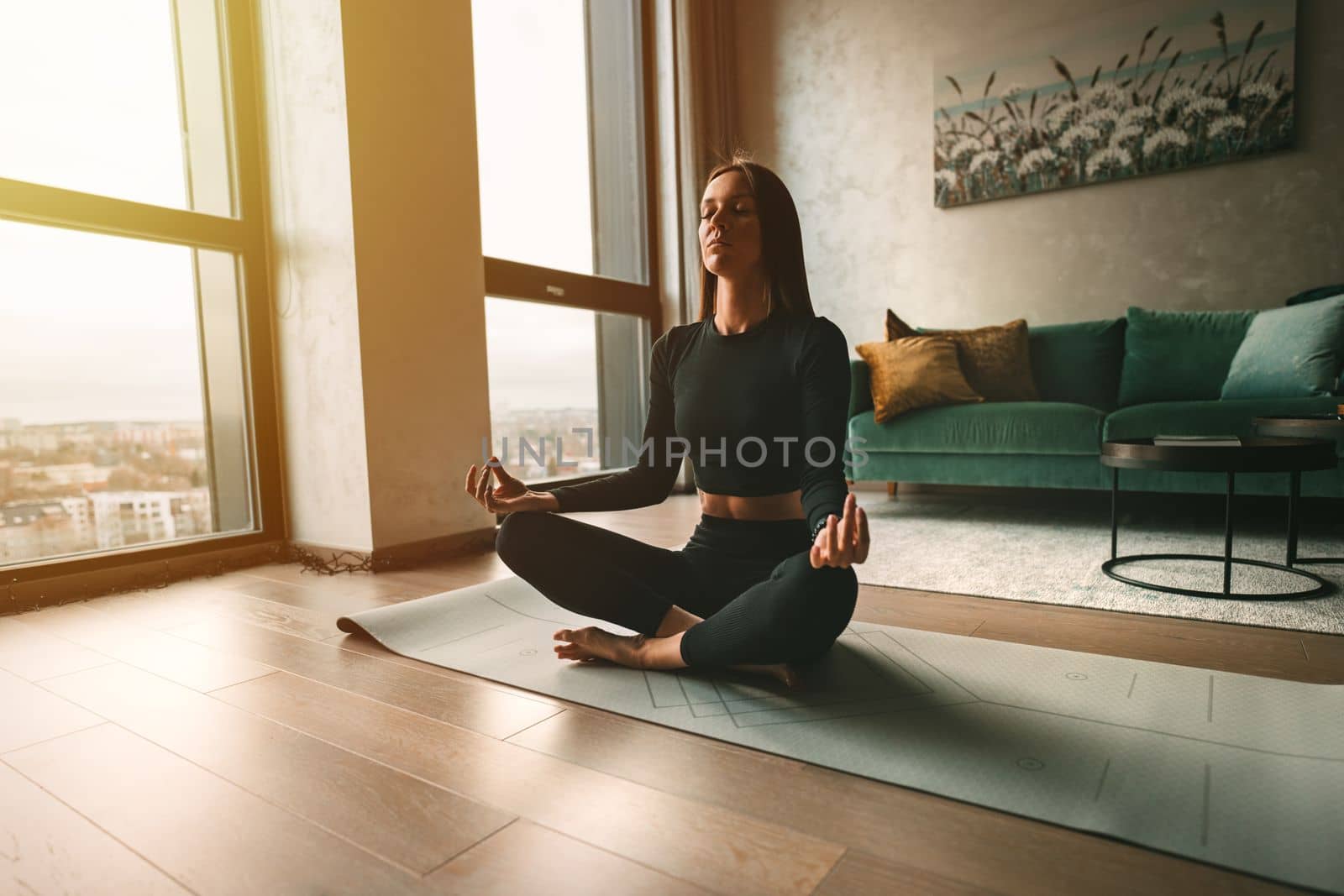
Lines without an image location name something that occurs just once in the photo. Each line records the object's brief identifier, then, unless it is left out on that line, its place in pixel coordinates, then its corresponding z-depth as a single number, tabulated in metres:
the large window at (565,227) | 3.48
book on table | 1.84
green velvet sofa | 2.61
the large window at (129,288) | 2.10
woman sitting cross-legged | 1.32
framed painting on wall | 3.26
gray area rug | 1.77
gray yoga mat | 0.85
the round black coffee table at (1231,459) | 1.77
